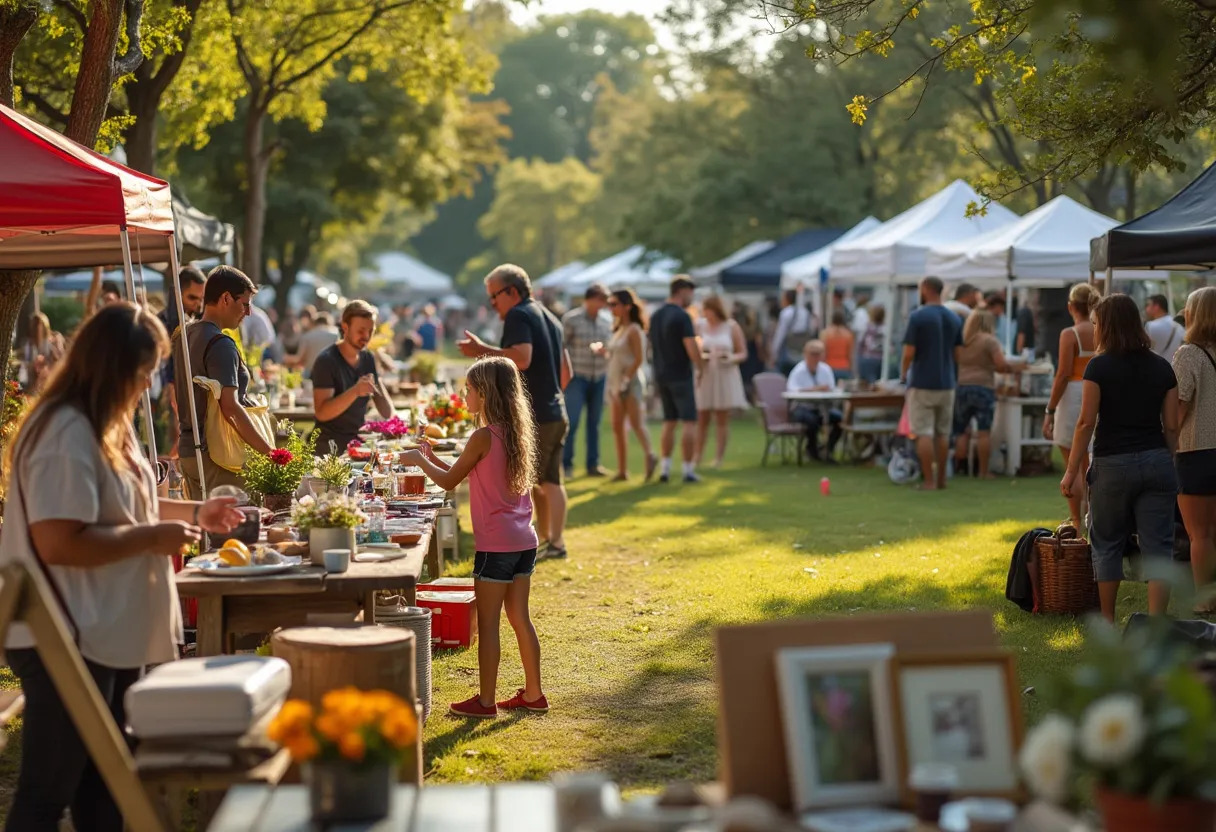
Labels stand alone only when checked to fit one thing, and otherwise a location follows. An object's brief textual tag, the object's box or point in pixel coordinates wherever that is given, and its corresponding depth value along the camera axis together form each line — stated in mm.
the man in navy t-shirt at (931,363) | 13688
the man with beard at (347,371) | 8664
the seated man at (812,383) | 17125
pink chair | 17125
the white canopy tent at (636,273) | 33344
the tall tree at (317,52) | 17547
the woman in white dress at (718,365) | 16000
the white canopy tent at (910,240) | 17781
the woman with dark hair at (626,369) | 14094
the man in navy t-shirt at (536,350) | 9188
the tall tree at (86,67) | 8422
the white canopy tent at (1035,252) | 15734
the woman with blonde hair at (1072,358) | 9966
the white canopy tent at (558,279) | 41188
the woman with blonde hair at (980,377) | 14453
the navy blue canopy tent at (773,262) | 26250
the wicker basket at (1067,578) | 8172
